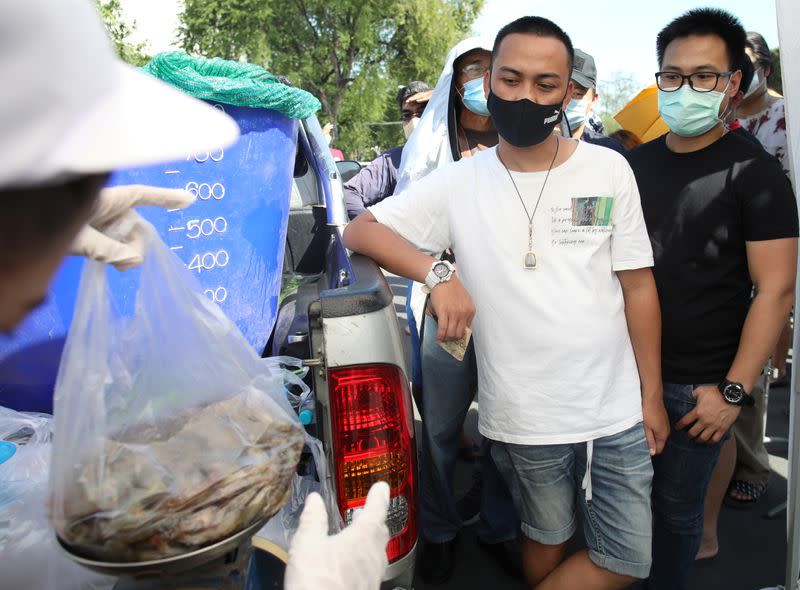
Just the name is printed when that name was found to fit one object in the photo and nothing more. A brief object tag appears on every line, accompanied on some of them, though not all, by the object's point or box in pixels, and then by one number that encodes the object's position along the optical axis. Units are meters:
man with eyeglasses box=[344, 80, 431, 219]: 3.41
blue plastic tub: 1.65
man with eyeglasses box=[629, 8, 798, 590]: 1.87
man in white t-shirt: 1.70
